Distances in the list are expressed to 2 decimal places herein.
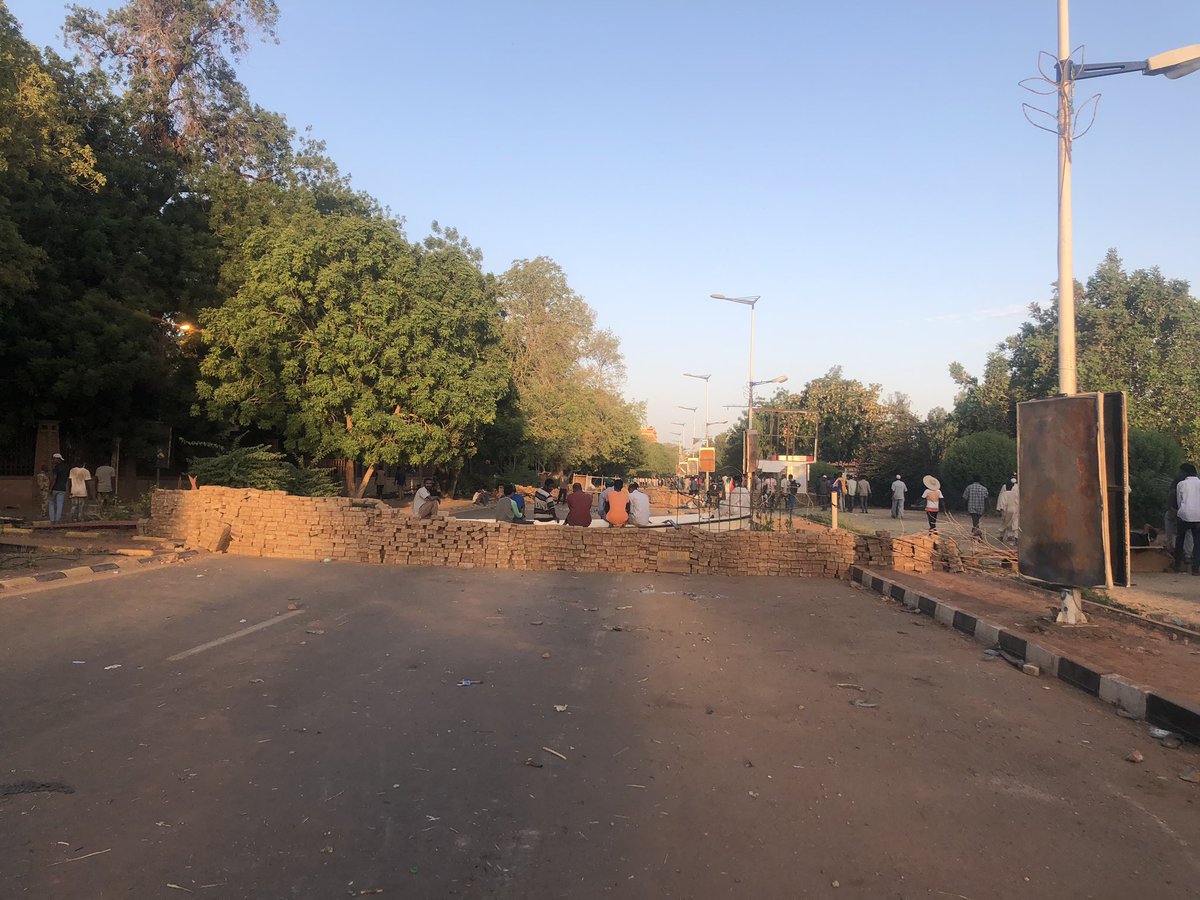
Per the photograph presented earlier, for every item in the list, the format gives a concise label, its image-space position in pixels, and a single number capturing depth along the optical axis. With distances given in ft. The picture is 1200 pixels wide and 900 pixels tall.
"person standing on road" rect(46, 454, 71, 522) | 62.03
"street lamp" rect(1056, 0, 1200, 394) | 29.30
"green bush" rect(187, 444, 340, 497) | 68.54
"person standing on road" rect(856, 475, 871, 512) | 120.67
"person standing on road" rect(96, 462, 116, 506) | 83.30
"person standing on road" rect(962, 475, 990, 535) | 67.97
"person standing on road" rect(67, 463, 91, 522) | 67.51
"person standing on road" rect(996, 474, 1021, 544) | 53.26
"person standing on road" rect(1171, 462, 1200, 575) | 43.37
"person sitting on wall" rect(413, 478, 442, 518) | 52.37
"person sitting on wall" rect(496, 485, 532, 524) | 53.57
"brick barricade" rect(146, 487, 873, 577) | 47.55
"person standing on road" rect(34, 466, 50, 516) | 81.61
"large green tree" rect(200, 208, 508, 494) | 83.76
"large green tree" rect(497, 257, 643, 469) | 149.89
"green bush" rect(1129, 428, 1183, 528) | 60.29
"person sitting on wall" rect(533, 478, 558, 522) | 54.60
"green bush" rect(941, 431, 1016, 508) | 106.73
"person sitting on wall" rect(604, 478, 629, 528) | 52.16
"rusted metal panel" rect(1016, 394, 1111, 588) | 27.53
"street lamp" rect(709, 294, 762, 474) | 115.34
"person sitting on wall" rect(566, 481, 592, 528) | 51.11
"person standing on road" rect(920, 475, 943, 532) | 68.64
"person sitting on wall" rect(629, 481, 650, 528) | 52.19
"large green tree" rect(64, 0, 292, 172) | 96.37
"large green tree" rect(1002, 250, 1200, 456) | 105.81
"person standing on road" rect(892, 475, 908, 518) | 100.22
